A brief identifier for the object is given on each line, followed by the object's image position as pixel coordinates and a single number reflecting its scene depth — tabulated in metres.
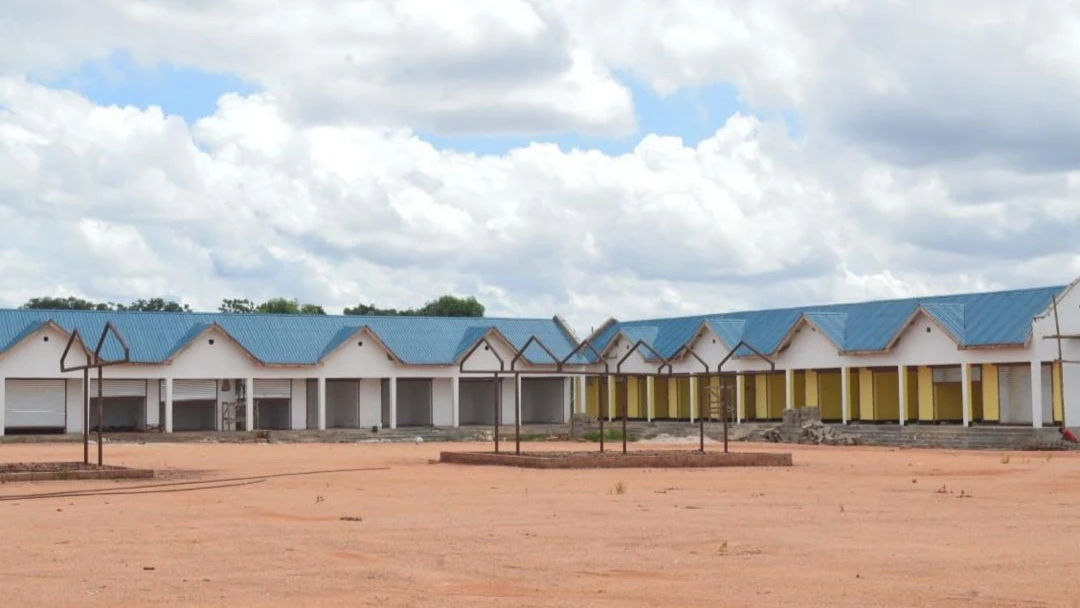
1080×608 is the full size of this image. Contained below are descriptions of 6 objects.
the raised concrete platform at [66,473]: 26.48
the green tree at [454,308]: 110.94
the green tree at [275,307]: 102.75
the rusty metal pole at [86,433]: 28.74
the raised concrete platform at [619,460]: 32.59
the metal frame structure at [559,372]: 35.28
